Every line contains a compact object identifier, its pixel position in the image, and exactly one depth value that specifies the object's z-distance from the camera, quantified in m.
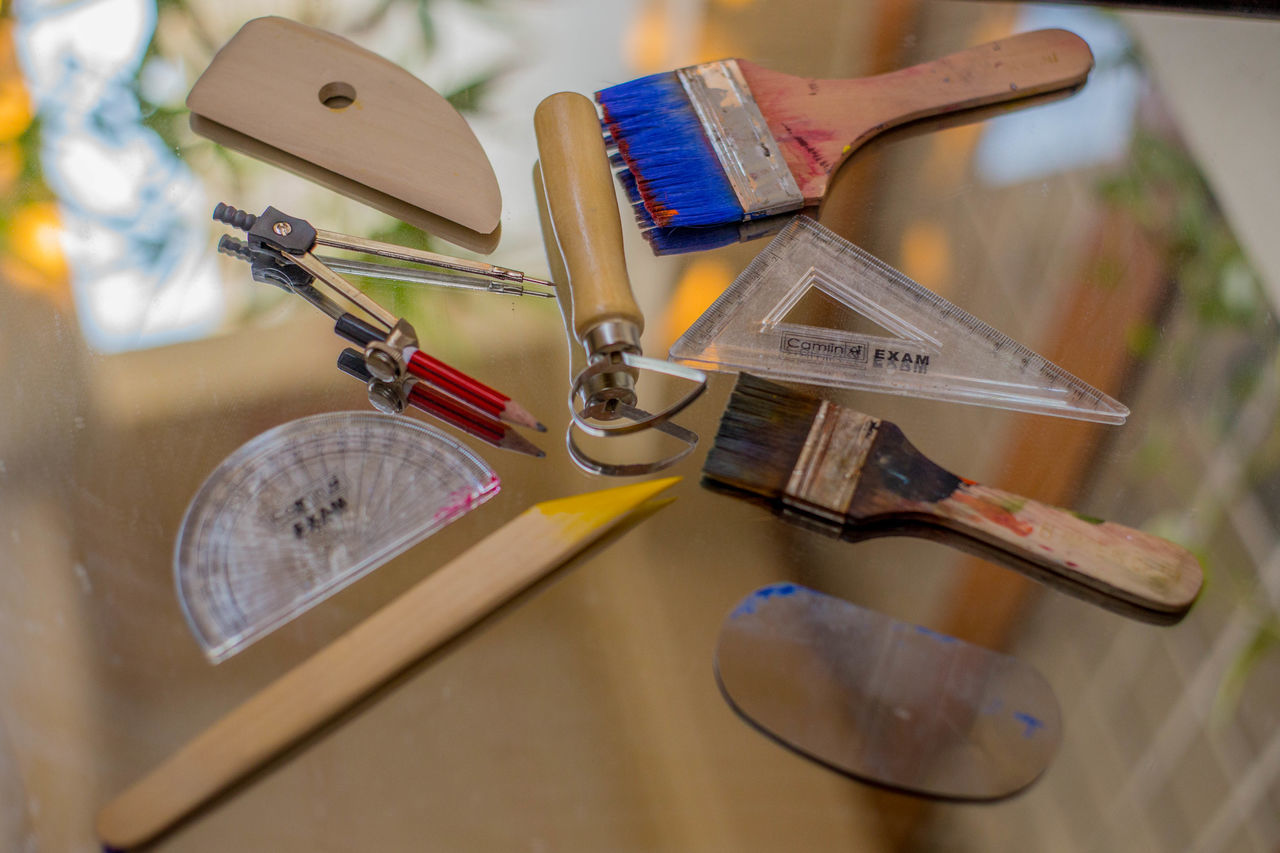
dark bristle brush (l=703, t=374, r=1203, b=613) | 0.66
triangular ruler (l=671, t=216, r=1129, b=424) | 0.76
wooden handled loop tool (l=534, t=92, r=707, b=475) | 0.72
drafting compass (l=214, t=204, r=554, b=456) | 0.72
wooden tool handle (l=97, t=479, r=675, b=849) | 0.56
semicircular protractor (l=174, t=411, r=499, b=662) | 0.63
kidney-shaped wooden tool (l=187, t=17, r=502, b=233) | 0.85
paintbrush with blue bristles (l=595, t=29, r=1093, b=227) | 0.86
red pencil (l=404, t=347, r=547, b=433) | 0.72
